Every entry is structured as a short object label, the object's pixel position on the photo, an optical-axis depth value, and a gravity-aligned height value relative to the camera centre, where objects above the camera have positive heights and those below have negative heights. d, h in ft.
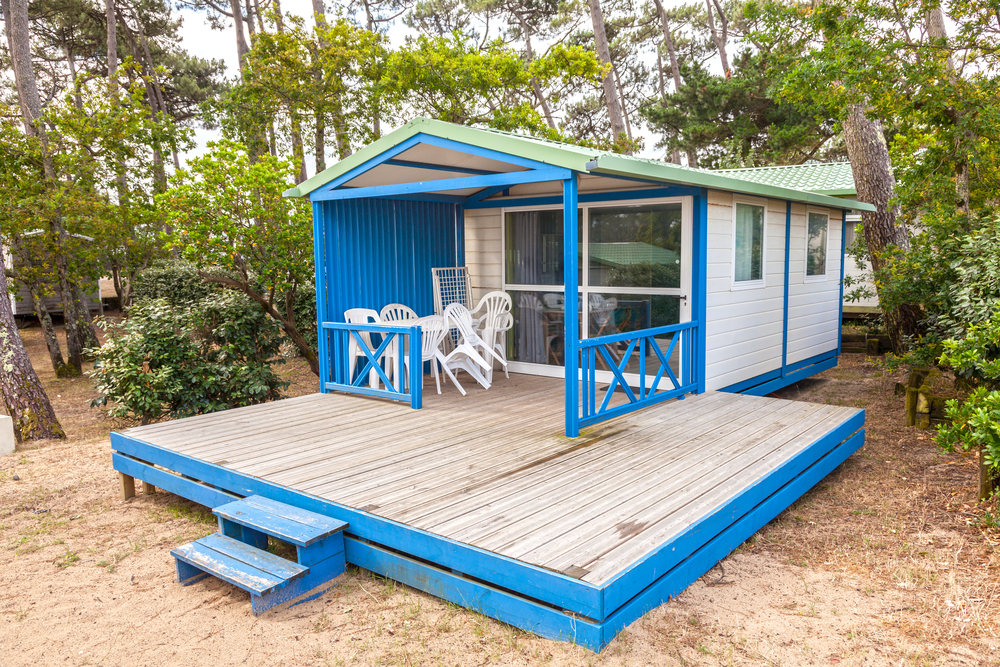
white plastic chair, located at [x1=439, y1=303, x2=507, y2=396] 18.93 -2.09
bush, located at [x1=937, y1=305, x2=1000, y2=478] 10.72 -2.34
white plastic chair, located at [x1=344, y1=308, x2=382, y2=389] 19.10 -1.72
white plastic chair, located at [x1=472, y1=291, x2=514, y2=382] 20.42 -1.43
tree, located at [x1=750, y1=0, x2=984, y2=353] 19.07 +5.45
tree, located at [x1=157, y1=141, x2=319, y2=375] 21.77 +1.83
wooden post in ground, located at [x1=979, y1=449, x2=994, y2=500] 13.37 -4.27
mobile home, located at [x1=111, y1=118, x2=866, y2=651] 9.50 -3.37
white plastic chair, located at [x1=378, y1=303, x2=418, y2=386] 19.74 -1.20
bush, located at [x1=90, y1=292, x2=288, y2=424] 19.98 -2.45
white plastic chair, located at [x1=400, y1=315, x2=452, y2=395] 18.52 -1.69
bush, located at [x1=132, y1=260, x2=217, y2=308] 39.66 -0.20
